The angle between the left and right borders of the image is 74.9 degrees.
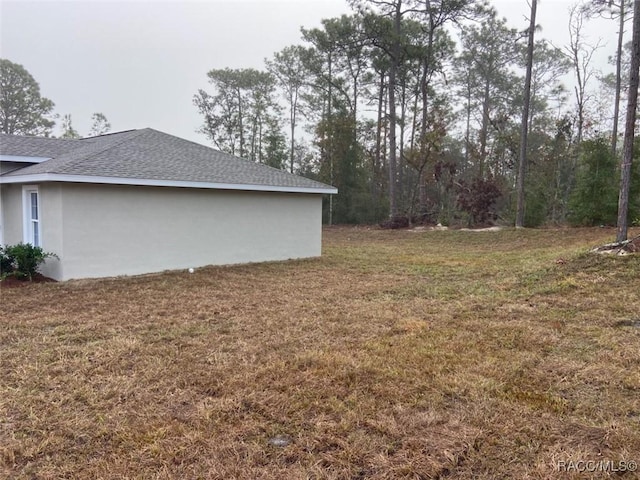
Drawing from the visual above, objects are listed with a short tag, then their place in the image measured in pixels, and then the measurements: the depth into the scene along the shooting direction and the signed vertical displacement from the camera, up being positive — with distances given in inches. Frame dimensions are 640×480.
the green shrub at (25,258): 278.7 -35.8
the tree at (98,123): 1211.2 +242.8
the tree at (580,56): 799.7 +319.7
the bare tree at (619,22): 549.0 +281.4
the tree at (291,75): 1012.1 +333.9
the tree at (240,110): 1094.4 +264.2
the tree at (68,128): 1134.6 +213.3
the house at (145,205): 290.2 +2.1
